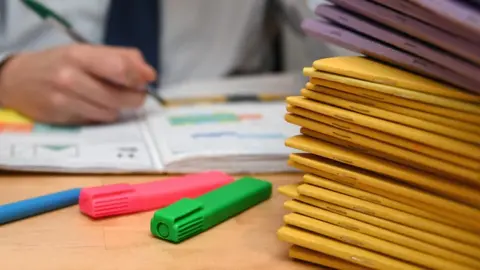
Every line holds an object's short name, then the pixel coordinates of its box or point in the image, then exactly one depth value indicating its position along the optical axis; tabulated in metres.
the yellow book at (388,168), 0.77
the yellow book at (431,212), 0.77
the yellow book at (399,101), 0.76
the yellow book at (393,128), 0.76
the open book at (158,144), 0.96
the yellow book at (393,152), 0.76
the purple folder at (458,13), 0.71
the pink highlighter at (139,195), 0.87
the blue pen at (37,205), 0.85
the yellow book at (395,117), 0.76
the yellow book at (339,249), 0.79
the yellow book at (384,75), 0.77
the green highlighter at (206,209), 0.83
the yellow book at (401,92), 0.76
